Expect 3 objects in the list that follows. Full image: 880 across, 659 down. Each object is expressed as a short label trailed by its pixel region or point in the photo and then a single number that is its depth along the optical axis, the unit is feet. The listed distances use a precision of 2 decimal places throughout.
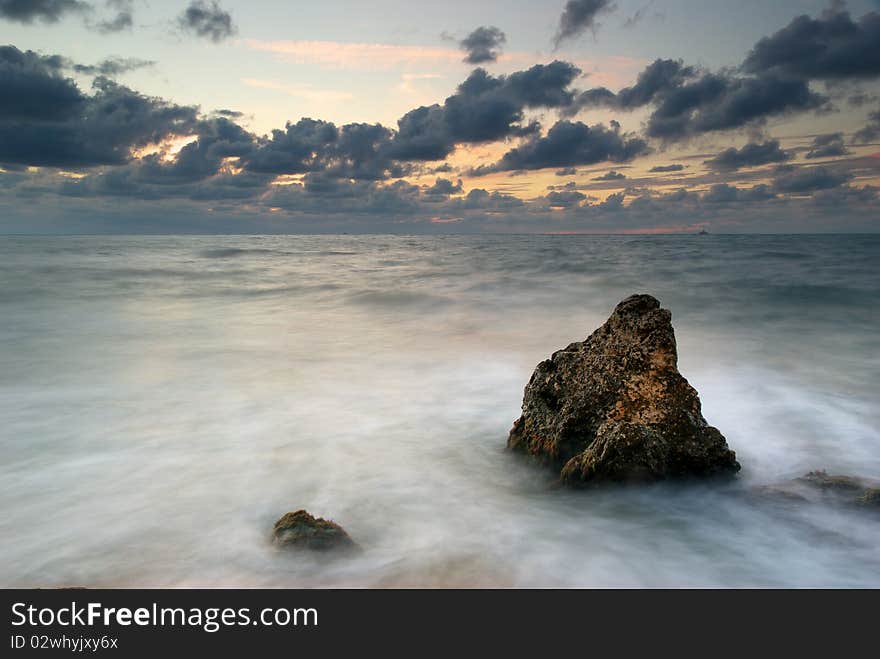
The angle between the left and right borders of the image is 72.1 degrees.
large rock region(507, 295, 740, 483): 16.29
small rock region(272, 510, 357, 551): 13.56
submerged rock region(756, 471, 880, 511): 15.87
